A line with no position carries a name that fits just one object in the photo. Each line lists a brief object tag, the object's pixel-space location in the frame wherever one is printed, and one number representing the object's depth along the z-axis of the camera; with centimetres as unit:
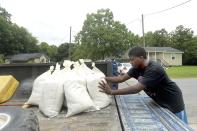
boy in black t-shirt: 164
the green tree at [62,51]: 3728
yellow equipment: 130
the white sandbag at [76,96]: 133
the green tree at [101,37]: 2481
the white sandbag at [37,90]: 154
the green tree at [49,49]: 3874
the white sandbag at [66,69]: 145
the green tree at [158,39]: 3244
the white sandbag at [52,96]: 136
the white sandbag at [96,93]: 154
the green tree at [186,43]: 2762
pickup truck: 98
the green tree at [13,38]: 2720
